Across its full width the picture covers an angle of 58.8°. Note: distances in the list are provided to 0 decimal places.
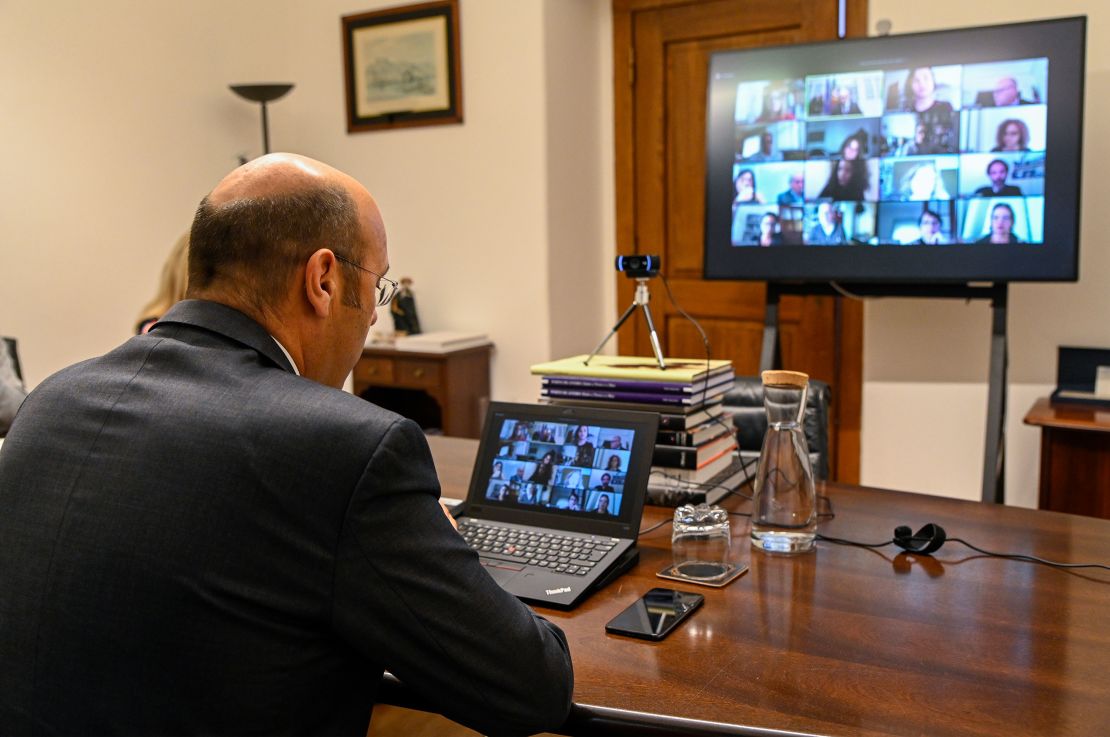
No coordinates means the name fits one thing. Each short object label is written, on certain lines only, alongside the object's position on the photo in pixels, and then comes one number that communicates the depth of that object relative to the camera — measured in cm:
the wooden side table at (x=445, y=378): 420
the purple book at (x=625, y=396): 177
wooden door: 393
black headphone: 147
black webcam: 187
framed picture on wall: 439
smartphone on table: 121
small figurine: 450
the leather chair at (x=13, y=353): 354
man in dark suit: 91
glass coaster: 138
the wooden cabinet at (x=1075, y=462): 286
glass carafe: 150
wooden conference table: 100
